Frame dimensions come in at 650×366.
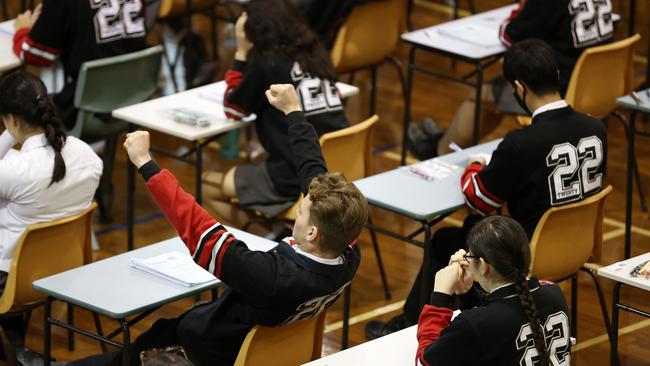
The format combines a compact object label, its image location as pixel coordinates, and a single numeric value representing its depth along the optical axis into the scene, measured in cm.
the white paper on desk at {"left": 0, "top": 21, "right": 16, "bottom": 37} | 1232
